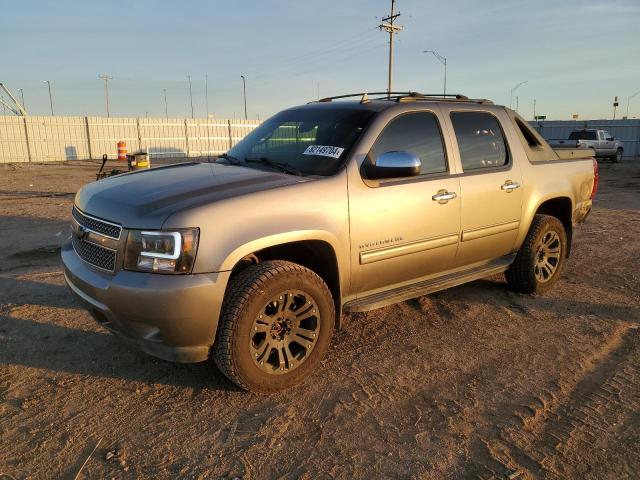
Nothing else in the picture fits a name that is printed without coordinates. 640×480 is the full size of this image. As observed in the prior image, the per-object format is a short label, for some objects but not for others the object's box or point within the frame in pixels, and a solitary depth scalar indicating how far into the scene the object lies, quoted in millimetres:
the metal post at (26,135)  25539
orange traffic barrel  21703
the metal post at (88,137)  27853
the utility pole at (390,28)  40094
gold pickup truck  2730
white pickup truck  25297
